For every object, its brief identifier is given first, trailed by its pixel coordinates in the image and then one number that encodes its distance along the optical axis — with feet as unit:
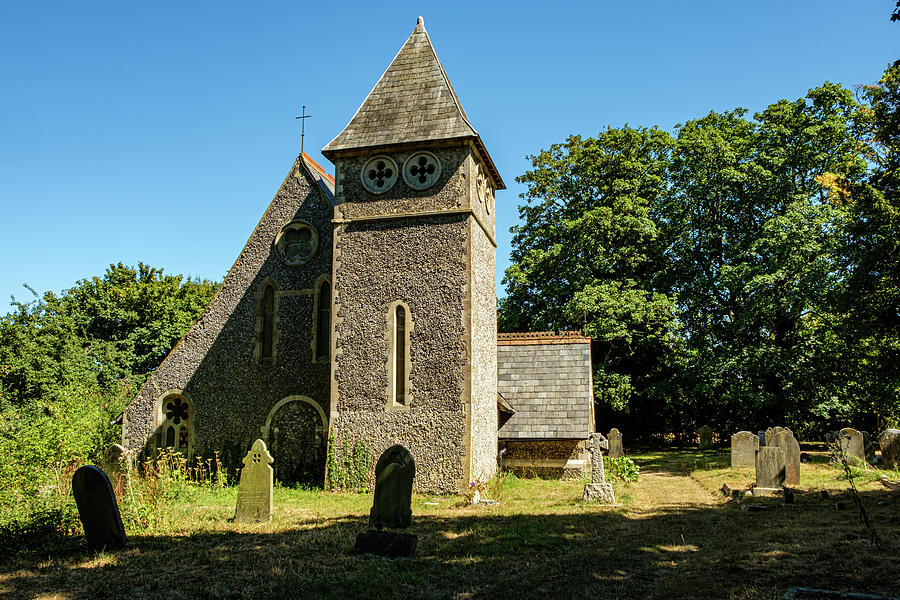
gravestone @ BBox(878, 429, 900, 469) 50.42
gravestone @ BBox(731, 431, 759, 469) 59.88
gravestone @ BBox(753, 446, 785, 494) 42.86
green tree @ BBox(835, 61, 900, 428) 52.26
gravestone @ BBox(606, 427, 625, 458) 70.03
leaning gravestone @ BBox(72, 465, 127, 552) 26.27
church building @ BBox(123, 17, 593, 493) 43.75
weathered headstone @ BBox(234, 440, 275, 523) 32.89
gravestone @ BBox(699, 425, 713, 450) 85.76
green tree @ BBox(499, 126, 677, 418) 81.71
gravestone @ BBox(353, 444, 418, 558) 30.63
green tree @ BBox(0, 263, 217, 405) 74.38
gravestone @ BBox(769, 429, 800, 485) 44.65
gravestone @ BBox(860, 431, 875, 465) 57.93
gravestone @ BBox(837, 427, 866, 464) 56.70
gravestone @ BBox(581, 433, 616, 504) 40.11
